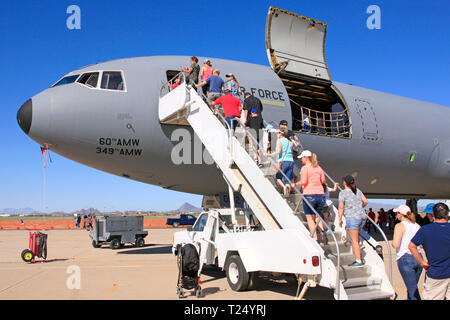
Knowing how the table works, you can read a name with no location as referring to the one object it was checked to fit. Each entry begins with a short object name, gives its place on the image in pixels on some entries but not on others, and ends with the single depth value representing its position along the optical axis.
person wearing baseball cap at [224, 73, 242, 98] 10.58
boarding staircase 6.74
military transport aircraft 10.92
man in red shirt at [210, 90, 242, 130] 9.64
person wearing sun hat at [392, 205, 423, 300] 6.05
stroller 7.55
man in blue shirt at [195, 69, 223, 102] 10.48
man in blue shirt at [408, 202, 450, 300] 4.83
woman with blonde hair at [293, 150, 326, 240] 7.37
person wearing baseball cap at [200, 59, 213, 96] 11.36
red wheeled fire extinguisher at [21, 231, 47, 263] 12.73
